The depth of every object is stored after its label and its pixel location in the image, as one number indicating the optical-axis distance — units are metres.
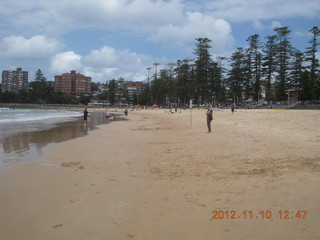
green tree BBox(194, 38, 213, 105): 66.44
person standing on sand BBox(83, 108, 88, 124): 22.75
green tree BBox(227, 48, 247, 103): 62.94
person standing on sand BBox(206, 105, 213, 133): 15.34
